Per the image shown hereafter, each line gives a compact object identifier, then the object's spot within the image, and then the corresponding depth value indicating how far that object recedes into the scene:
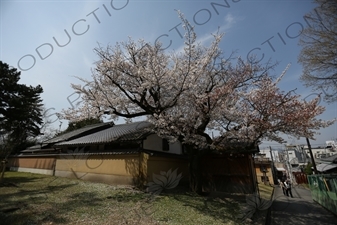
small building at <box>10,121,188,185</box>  10.91
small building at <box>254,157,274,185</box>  26.83
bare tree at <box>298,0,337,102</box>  9.32
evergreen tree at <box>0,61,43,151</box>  15.62
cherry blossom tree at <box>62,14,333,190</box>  8.17
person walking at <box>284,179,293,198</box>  16.88
